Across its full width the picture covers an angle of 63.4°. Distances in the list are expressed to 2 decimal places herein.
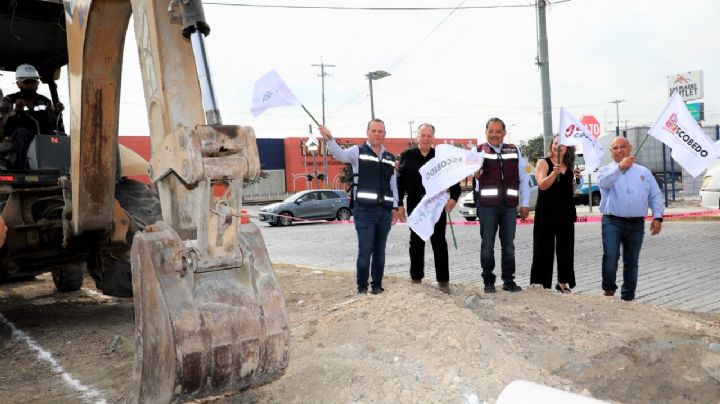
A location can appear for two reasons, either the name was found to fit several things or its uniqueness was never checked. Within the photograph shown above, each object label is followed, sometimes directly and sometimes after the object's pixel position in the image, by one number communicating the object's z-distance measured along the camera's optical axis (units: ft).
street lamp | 130.24
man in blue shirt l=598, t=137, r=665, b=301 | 19.34
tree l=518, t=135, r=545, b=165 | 167.73
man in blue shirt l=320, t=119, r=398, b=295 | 19.56
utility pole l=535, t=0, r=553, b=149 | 54.70
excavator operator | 17.78
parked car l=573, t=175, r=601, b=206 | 74.52
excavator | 8.16
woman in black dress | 20.99
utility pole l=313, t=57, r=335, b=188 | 154.30
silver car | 72.43
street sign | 51.39
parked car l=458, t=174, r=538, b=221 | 62.90
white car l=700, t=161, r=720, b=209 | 44.27
